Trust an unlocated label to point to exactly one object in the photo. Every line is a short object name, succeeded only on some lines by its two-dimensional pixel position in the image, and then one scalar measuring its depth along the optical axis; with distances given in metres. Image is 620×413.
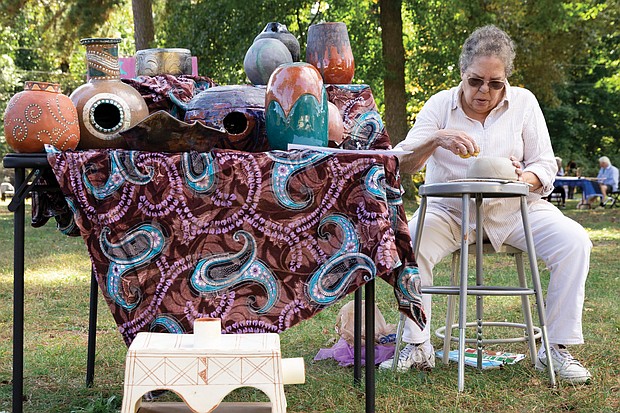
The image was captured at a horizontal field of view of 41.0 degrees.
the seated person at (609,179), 19.92
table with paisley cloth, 2.42
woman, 3.46
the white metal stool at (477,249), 3.24
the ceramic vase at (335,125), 2.81
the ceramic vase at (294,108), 2.56
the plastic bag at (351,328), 3.88
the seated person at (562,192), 19.86
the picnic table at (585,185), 18.88
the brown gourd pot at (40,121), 2.47
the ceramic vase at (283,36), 3.13
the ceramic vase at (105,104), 2.60
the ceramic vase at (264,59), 2.97
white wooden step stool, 2.04
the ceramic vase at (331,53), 3.14
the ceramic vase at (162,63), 3.12
